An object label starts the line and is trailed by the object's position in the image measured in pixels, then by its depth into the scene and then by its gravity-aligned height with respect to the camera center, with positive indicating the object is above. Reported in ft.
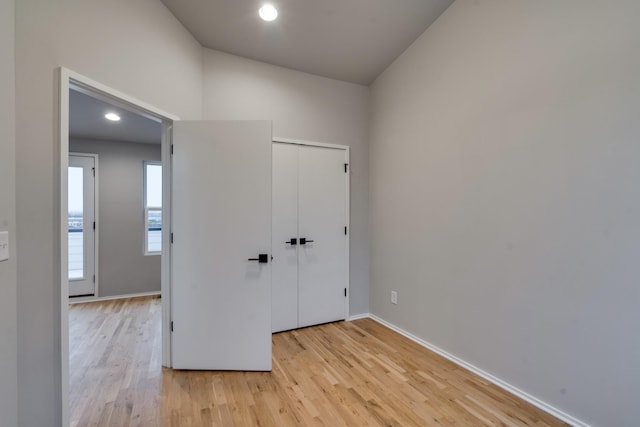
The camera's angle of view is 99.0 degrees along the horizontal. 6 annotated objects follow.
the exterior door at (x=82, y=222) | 13.69 -0.46
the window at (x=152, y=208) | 15.03 +0.29
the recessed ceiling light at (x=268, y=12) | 7.41 +5.57
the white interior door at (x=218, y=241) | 7.41 -0.75
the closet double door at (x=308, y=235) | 9.93 -0.81
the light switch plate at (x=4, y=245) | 3.83 -0.47
